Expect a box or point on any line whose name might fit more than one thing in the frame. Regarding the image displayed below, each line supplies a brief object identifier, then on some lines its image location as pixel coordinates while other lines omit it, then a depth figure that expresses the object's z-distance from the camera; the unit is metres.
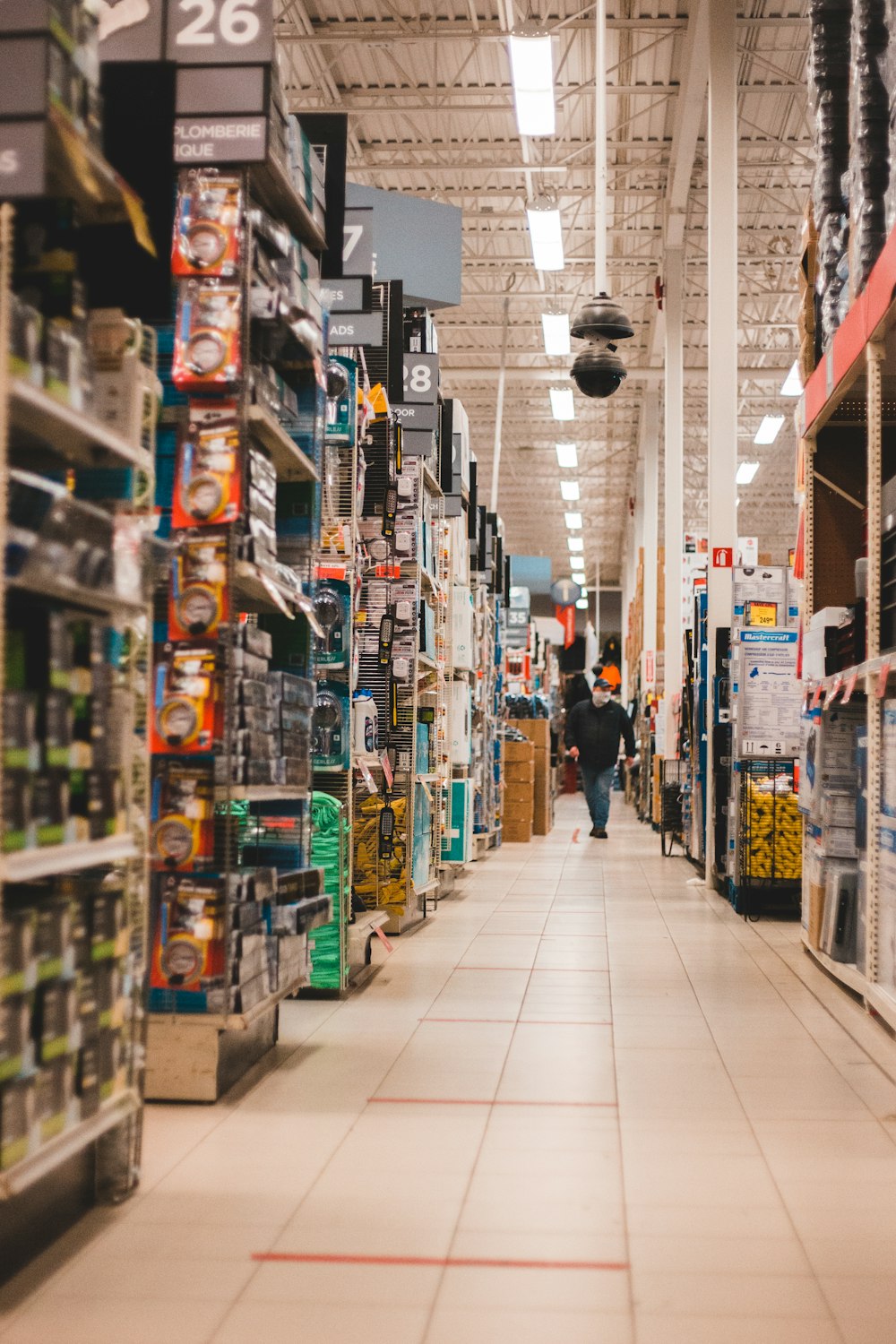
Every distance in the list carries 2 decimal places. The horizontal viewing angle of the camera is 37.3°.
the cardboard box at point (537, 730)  15.23
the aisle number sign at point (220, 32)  3.64
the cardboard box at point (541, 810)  15.84
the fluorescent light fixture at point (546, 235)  12.48
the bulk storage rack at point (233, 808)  3.69
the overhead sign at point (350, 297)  5.87
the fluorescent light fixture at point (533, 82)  9.82
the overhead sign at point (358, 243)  5.89
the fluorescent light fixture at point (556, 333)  15.58
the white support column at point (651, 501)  20.81
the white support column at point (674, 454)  15.16
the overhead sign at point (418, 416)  7.38
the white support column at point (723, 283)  10.30
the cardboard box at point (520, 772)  14.50
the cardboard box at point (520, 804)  14.65
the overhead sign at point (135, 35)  3.70
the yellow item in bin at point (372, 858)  6.71
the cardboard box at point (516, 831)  14.58
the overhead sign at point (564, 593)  25.44
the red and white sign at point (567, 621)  25.92
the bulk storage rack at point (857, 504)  4.80
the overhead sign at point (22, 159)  2.34
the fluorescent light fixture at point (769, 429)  20.12
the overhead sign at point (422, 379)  7.46
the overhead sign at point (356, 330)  5.84
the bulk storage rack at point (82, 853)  2.30
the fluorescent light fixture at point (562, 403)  18.55
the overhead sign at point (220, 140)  3.64
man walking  14.75
